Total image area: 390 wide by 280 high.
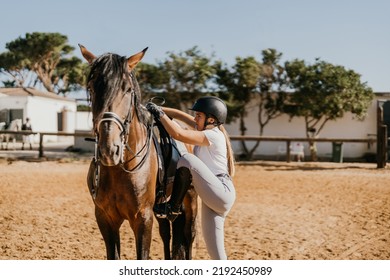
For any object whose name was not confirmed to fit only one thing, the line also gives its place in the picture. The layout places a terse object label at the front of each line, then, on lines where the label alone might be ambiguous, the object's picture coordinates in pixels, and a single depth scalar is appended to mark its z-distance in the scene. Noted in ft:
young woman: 9.85
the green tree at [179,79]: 53.21
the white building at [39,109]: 54.03
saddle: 11.21
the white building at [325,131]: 54.54
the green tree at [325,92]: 52.42
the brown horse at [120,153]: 8.77
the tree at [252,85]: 54.65
